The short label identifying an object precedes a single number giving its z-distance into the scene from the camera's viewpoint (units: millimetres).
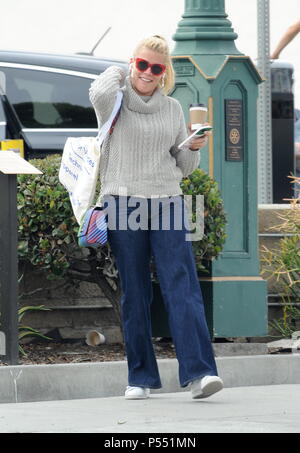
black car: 21493
